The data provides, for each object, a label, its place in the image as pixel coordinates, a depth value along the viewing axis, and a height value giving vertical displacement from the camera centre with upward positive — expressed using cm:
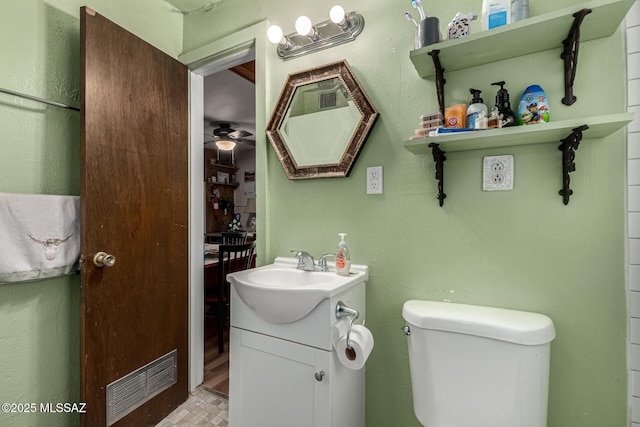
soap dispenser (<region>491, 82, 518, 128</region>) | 98 +35
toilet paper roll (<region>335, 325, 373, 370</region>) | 98 -47
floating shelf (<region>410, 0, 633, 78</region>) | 84 +56
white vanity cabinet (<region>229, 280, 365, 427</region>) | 104 -63
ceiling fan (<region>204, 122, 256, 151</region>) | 406 +107
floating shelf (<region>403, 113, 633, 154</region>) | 82 +24
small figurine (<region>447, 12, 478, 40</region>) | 101 +63
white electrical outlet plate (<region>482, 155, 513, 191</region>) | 108 +13
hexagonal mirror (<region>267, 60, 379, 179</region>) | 133 +42
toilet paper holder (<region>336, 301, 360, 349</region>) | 107 -37
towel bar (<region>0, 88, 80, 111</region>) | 115 +45
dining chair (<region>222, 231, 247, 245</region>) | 347 -35
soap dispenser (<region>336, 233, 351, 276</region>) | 126 -22
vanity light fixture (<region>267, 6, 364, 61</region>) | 133 +83
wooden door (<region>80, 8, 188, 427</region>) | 127 -6
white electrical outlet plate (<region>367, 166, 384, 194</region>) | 130 +13
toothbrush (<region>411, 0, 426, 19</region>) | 103 +71
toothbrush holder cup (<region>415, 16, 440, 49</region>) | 104 +63
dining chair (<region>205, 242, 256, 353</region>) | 242 -54
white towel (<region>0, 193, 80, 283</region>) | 111 -11
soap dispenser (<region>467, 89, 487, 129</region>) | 103 +35
